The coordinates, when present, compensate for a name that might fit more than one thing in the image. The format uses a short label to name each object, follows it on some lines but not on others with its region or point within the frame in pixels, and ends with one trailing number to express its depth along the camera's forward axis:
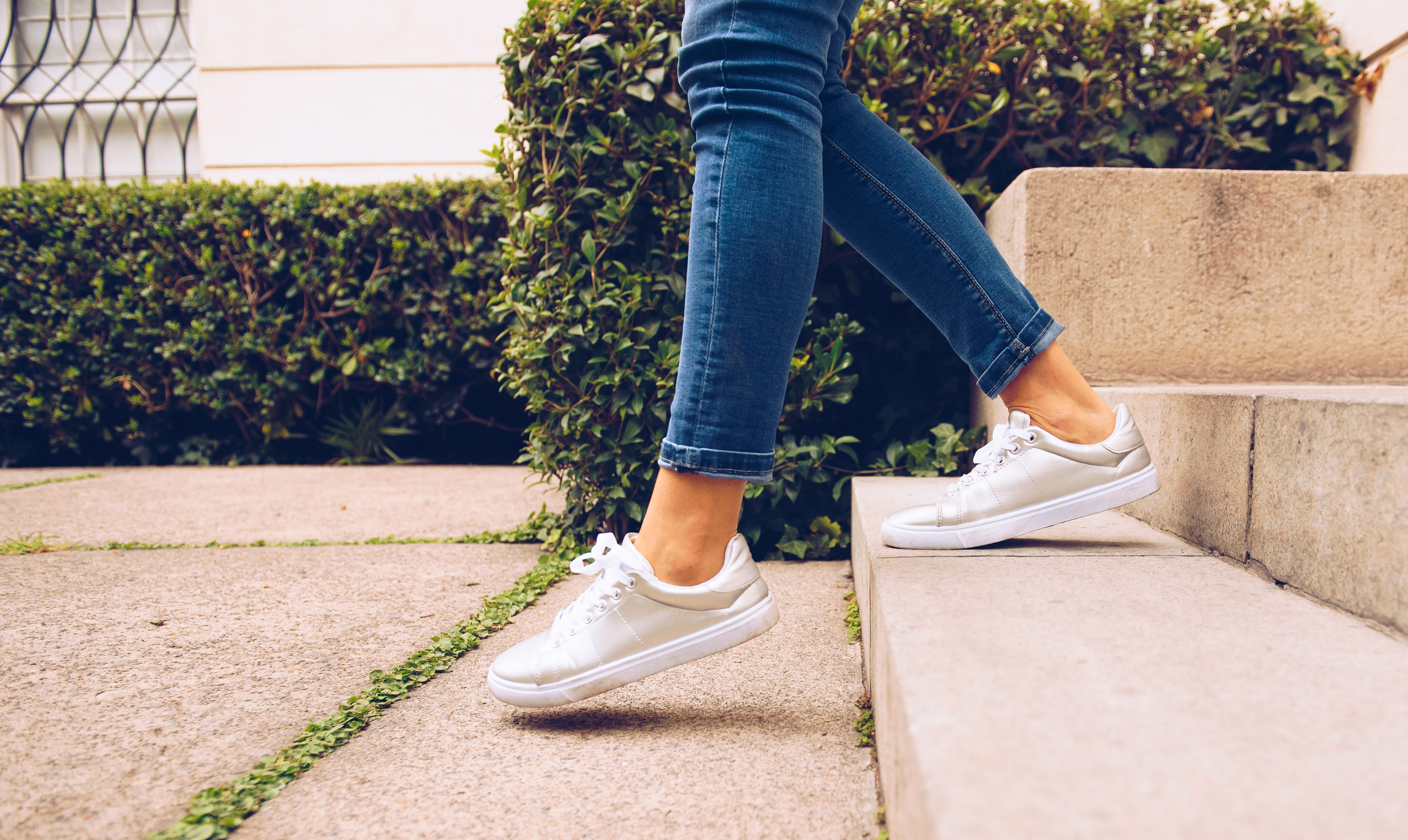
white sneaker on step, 1.20
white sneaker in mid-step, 1.07
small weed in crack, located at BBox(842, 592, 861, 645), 1.46
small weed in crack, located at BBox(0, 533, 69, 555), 2.17
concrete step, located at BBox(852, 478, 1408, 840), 0.49
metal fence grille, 5.50
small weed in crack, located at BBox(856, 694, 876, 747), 1.01
